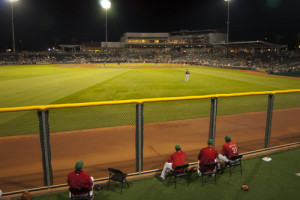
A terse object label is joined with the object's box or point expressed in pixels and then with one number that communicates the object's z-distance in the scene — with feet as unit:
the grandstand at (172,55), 160.97
